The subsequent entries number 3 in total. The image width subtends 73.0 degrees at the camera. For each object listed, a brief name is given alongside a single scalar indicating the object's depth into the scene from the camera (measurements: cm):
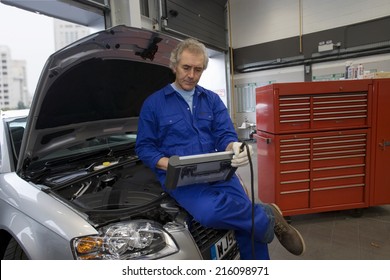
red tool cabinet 216
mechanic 122
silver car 100
